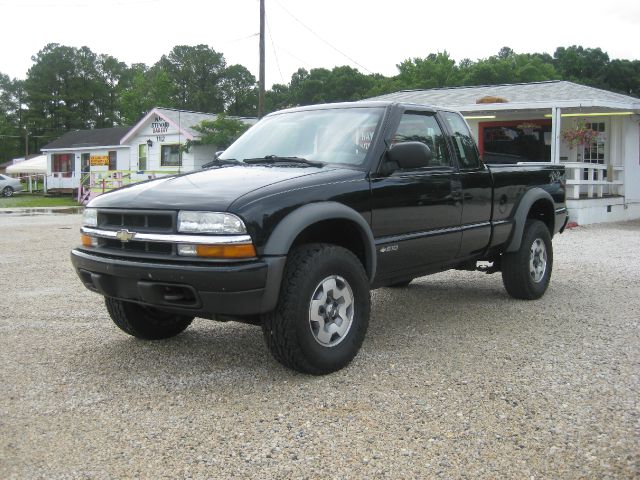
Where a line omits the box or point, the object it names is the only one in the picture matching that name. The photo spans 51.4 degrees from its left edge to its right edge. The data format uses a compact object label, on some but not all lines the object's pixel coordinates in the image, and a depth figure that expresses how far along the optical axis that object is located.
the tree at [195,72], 79.38
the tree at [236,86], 76.69
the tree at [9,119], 81.00
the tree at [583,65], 59.59
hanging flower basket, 17.17
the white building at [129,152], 32.12
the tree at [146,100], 60.97
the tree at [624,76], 58.22
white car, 40.38
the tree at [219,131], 30.84
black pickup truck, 3.83
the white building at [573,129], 16.56
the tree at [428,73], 53.47
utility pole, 21.30
